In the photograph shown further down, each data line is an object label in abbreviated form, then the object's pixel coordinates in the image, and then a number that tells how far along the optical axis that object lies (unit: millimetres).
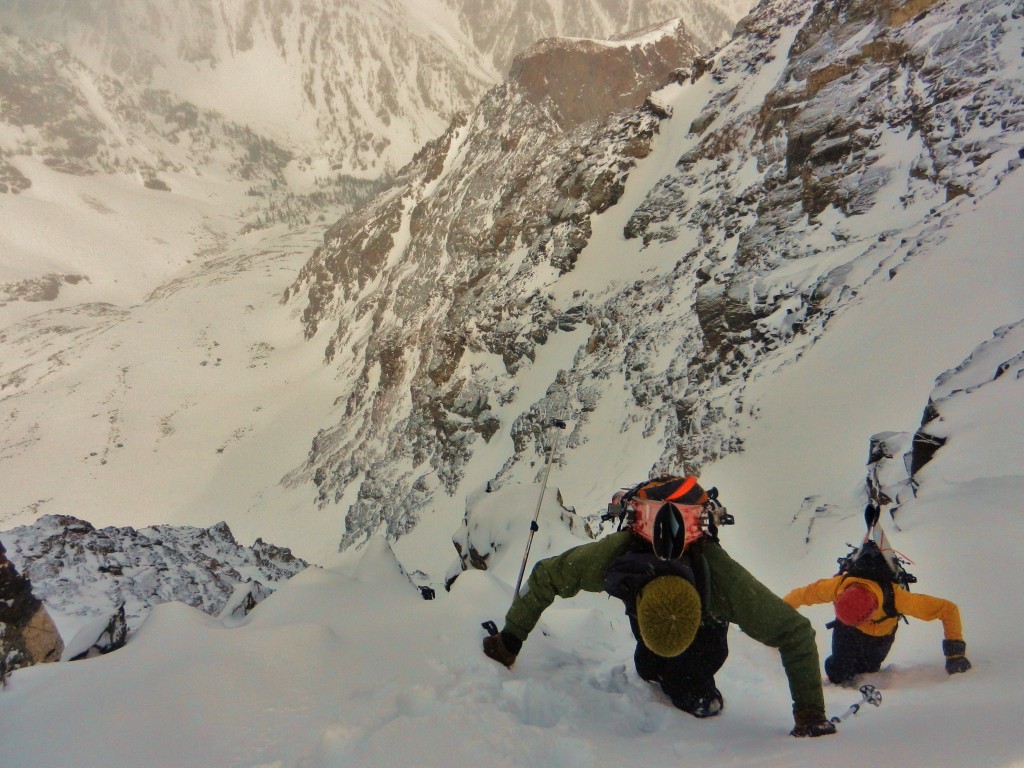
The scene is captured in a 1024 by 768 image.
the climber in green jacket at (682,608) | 2512
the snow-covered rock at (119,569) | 12344
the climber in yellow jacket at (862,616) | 3625
